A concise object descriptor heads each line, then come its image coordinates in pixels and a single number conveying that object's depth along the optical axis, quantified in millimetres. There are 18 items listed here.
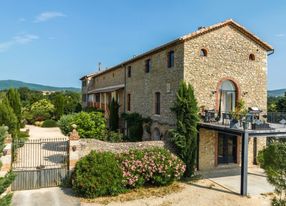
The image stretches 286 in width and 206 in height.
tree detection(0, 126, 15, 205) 5537
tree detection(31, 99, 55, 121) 35708
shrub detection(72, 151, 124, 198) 9621
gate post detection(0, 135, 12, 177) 9772
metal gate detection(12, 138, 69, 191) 10321
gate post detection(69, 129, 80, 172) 10618
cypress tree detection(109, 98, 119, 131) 20902
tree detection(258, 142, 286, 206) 6554
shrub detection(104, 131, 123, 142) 17123
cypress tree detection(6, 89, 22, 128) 20257
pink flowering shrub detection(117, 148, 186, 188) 10426
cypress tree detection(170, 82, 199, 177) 12210
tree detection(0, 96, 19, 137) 15834
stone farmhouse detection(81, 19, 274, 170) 13567
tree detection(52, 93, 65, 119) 34964
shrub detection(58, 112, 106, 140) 15611
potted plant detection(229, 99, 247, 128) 10940
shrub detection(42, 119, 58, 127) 32486
